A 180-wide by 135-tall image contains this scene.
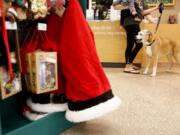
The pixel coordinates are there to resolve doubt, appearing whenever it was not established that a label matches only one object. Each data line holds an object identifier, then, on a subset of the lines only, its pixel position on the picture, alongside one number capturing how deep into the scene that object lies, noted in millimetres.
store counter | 4602
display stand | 1712
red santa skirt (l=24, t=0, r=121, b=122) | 1812
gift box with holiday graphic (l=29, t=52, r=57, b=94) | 1700
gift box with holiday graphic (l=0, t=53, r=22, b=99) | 1504
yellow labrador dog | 4156
